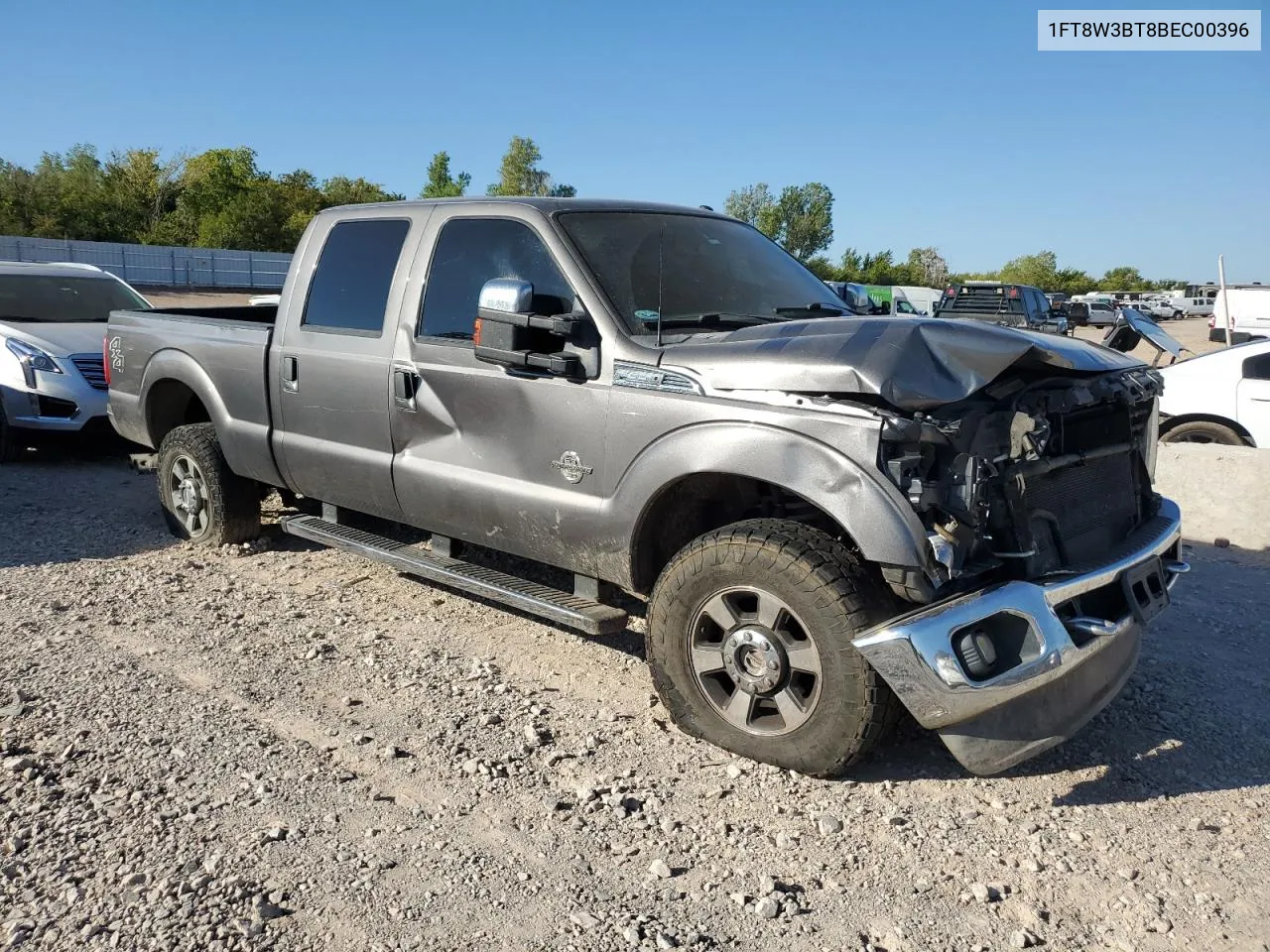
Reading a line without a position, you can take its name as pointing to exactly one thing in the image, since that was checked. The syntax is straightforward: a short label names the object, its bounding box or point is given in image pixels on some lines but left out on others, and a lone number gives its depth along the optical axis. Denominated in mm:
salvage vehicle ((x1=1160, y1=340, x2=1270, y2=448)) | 8703
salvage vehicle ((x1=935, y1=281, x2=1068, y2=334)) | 22309
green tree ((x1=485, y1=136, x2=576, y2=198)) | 74938
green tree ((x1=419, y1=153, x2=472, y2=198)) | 70875
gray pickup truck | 3268
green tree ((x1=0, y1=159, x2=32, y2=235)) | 54438
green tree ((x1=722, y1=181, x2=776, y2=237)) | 79750
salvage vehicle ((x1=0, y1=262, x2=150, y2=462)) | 8586
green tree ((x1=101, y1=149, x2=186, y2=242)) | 60344
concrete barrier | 7184
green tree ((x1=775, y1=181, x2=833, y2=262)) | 81769
